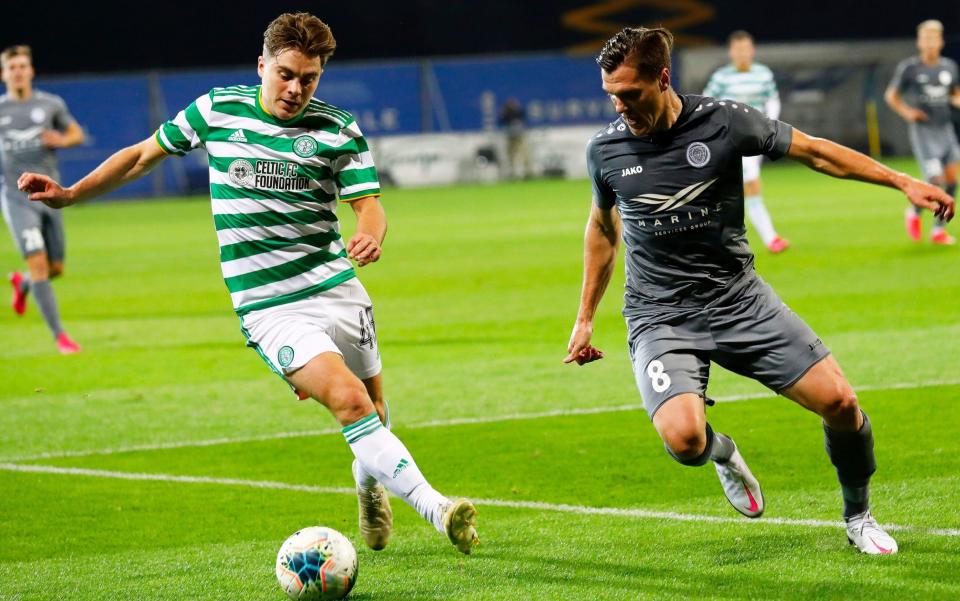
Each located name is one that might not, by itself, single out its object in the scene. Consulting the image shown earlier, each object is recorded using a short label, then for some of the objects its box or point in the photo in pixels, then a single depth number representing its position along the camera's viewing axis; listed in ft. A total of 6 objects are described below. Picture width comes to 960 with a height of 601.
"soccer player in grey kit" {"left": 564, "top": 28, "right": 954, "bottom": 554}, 35.29
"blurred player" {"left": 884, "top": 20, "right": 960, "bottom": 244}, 112.47
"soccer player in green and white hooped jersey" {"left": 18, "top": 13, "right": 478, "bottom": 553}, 36.52
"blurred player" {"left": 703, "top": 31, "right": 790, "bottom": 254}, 111.24
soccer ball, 33.86
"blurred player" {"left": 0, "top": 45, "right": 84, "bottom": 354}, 79.92
